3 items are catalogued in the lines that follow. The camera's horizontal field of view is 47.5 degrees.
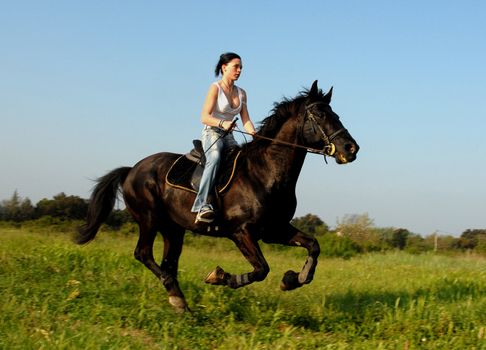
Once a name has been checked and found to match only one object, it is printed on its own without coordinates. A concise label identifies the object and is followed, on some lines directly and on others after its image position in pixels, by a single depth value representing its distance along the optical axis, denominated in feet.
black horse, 20.79
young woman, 22.06
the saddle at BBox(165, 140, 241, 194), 22.34
